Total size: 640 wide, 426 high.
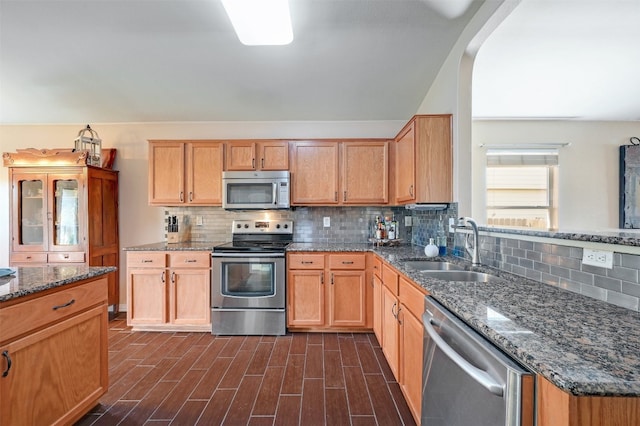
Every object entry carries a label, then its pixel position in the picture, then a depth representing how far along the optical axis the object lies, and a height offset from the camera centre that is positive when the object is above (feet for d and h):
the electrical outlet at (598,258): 3.36 -0.60
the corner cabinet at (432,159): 7.32 +1.47
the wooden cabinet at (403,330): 4.75 -2.53
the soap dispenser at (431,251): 7.00 -1.01
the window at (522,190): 11.92 +0.98
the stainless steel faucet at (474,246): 5.82 -0.75
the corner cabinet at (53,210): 9.88 +0.13
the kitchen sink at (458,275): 5.28 -1.29
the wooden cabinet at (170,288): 9.30 -2.61
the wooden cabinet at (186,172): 10.35 +1.59
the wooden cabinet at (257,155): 10.32 +2.23
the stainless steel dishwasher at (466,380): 2.18 -1.64
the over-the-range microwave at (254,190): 10.08 +0.87
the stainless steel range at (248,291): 9.05 -2.65
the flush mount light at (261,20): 5.05 +3.89
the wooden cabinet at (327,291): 9.07 -2.67
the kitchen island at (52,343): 3.86 -2.15
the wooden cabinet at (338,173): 10.27 +1.53
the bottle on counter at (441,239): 7.52 -0.80
